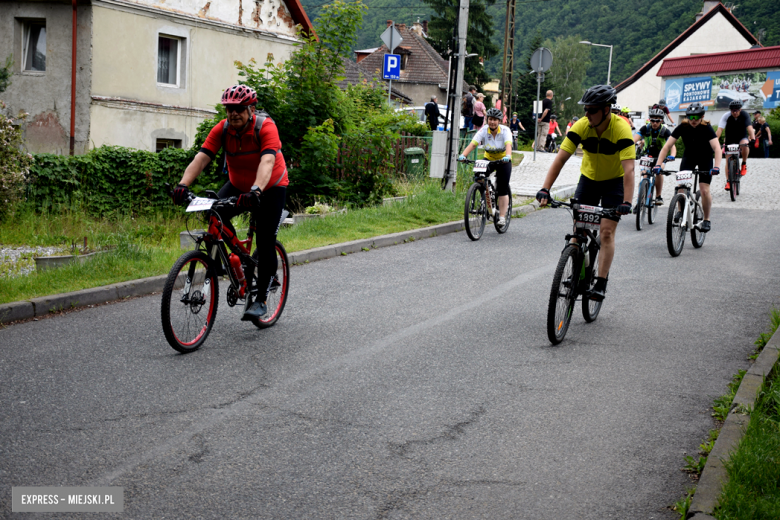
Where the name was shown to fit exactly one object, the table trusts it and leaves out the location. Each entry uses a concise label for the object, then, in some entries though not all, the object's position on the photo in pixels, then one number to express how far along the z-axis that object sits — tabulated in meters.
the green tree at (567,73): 96.00
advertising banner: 48.25
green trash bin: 18.98
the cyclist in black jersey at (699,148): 11.85
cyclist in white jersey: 12.60
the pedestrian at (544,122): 30.20
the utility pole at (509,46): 32.34
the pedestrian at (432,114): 29.72
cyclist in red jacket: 6.08
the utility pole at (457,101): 16.02
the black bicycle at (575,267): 6.42
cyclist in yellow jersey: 6.90
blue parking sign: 20.42
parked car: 37.69
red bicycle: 5.84
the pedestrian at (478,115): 26.72
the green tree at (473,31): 63.78
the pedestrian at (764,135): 24.10
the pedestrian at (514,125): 33.49
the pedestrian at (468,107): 27.78
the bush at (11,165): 13.38
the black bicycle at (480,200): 12.30
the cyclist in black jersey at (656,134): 14.12
